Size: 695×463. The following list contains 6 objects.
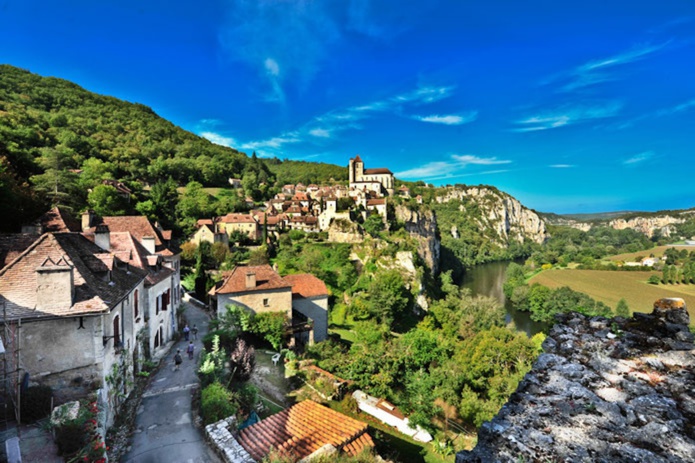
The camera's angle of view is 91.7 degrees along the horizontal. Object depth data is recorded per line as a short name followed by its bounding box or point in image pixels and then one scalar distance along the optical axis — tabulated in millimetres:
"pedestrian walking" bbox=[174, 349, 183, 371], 17981
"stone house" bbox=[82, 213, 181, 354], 18000
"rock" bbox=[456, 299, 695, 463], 3014
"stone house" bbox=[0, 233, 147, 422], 10484
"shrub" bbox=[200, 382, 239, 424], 12305
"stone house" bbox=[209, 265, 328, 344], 23891
